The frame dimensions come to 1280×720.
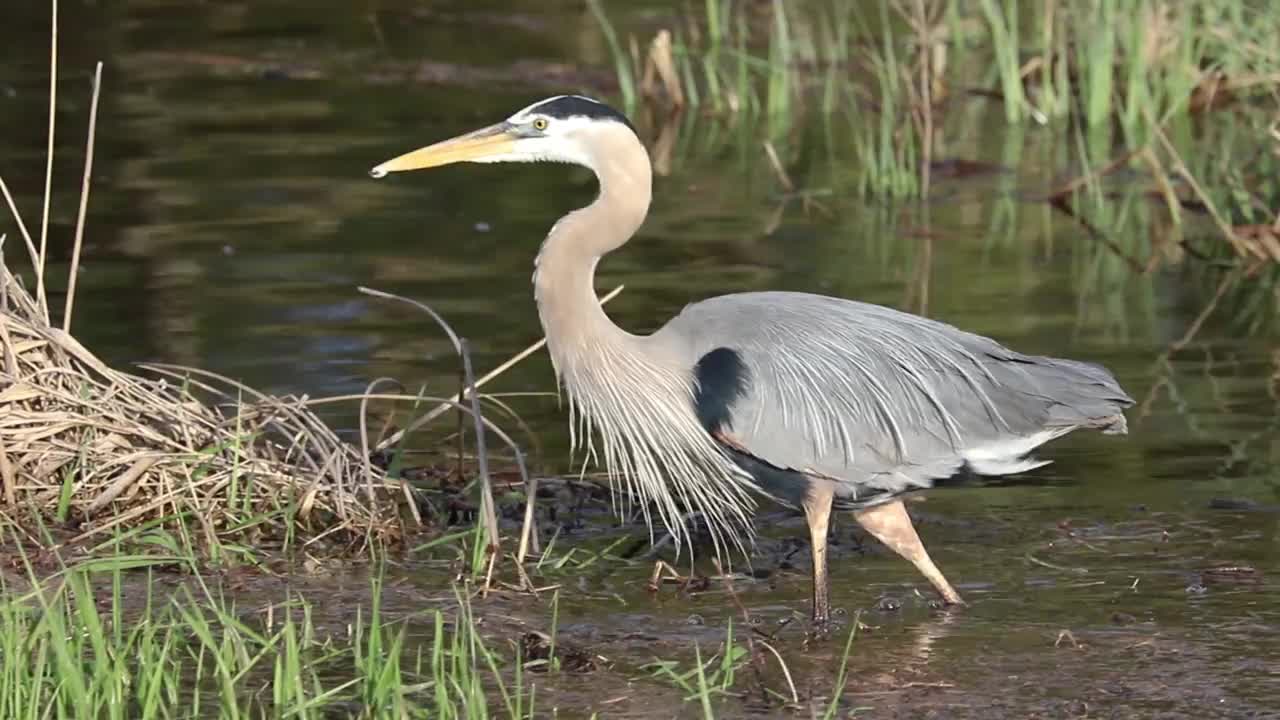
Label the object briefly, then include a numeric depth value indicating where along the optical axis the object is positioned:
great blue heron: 12.41
